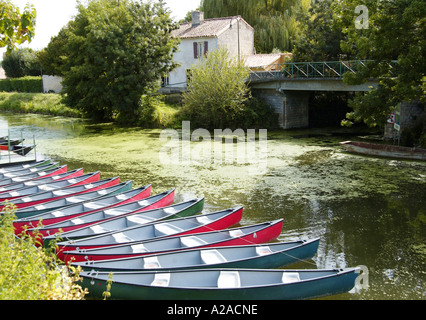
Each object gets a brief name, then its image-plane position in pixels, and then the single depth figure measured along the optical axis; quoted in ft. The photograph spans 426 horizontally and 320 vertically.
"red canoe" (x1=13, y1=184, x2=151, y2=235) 34.40
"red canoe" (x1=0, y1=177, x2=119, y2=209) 40.16
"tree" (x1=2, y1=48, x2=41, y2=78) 206.39
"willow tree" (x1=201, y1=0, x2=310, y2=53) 131.64
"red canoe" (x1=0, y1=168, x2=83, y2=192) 45.30
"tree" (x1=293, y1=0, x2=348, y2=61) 96.12
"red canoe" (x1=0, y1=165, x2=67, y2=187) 48.42
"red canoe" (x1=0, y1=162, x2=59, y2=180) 51.44
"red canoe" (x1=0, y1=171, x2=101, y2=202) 42.78
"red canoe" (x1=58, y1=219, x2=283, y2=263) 28.71
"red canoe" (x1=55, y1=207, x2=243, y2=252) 30.27
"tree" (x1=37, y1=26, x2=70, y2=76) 156.56
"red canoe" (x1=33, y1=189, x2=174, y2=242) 32.87
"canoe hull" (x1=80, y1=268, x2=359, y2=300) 23.80
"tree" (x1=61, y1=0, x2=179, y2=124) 103.55
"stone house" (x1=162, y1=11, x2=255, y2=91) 119.96
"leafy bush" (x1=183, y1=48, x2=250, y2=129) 95.20
